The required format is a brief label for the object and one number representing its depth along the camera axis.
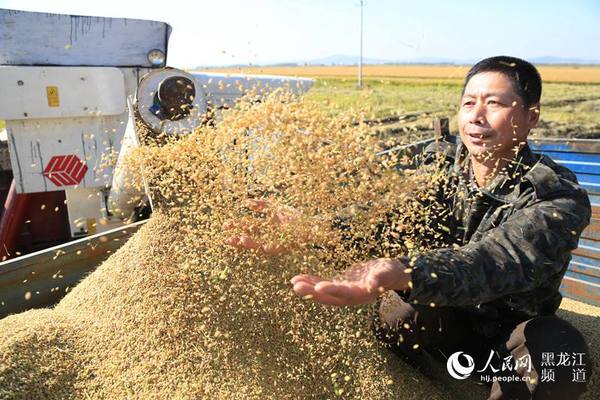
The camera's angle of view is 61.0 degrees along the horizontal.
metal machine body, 2.79
